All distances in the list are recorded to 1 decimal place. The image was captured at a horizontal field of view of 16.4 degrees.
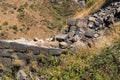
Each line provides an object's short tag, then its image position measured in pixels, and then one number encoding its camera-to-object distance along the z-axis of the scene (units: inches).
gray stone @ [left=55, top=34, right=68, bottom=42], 413.7
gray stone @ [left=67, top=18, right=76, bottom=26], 452.8
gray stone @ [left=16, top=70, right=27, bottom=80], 375.8
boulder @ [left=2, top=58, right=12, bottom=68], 400.3
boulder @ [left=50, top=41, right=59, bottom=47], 398.8
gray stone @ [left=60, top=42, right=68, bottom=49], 393.1
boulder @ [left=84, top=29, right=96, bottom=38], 413.0
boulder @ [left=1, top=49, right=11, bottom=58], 405.3
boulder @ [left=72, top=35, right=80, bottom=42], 405.4
